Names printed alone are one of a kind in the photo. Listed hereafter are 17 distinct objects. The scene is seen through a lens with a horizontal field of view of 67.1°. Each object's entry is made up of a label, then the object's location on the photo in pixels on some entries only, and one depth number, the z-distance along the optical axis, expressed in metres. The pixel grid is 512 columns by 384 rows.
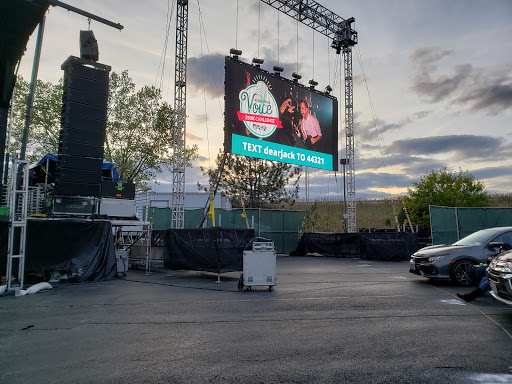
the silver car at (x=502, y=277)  5.40
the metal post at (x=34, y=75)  6.61
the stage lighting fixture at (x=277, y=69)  20.25
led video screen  18.27
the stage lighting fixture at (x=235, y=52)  18.38
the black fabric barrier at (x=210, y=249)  10.83
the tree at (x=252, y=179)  32.62
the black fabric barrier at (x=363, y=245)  18.78
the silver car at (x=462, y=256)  9.27
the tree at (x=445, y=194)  40.41
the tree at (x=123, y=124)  28.44
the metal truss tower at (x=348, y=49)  23.41
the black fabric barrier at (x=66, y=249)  10.31
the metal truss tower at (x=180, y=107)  17.77
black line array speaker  10.21
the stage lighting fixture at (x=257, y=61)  19.06
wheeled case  9.03
